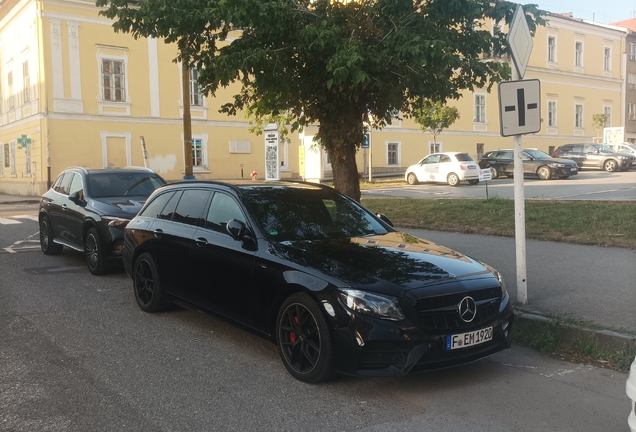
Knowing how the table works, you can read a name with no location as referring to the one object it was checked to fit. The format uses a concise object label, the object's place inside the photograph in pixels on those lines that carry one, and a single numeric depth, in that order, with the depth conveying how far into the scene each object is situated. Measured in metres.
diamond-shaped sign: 7.15
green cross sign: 32.53
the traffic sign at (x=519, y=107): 6.90
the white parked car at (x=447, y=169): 29.00
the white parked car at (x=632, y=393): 3.48
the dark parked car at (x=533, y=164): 29.84
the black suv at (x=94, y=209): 9.56
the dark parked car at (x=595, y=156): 34.91
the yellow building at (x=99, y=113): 32.06
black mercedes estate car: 4.69
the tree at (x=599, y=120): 52.06
